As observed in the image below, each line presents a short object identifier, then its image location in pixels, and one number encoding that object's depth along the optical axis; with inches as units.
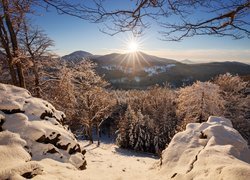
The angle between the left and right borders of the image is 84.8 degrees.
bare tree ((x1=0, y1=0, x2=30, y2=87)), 230.0
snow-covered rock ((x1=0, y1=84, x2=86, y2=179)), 105.1
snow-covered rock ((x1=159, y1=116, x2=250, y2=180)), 105.7
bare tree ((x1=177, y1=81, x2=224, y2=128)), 516.9
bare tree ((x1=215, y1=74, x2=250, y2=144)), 618.4
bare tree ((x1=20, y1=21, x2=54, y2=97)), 313.3
